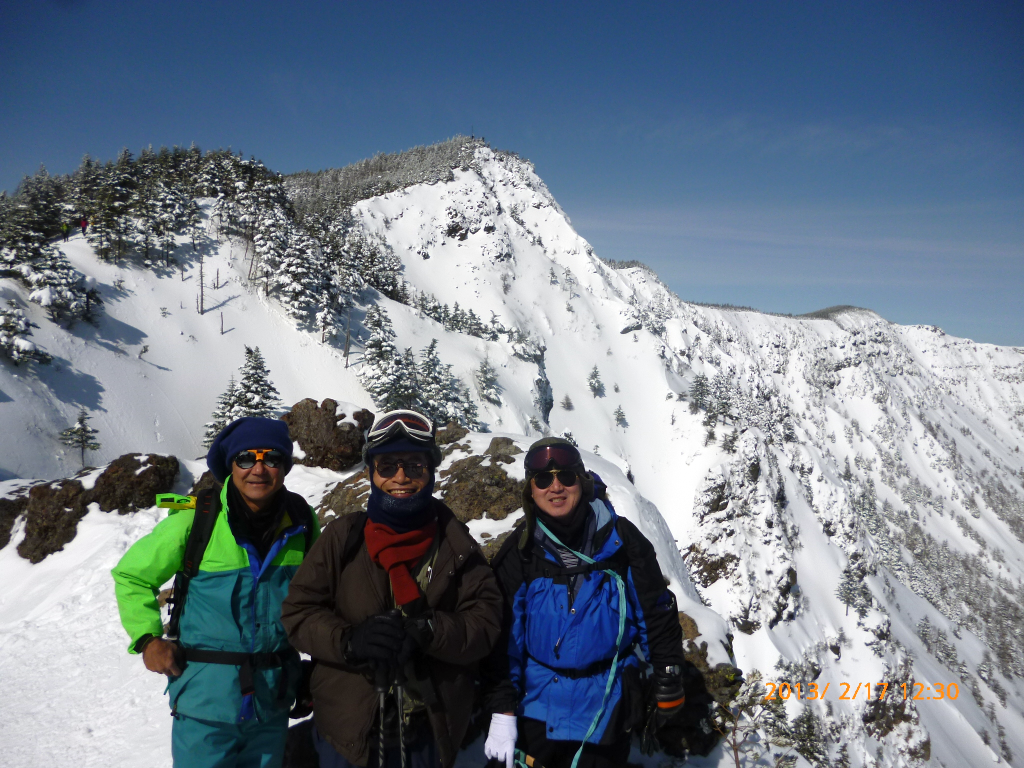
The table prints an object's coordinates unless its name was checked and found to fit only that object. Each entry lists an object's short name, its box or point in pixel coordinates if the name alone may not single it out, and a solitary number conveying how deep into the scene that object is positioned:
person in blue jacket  3.57
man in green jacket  3.18
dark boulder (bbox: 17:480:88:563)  11.98
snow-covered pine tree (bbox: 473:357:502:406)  46.03
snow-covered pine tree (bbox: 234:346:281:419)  27.12
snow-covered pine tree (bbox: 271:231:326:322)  40.69
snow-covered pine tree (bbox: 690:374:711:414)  63.88
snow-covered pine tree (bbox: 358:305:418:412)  33.62
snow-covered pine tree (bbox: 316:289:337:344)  40.28
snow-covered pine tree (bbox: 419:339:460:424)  34.56
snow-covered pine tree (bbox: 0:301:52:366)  25.70
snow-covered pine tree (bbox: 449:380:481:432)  36.09
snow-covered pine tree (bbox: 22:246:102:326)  28.55
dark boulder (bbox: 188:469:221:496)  15.32
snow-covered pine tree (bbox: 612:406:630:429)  63.28
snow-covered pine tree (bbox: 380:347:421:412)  33.12
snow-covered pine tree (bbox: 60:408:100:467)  25.55
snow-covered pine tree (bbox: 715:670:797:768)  5.45
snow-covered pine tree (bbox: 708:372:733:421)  60.82
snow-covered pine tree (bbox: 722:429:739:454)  53.59
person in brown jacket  2.81
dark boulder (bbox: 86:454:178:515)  13.17
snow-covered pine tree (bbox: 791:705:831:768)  6.01
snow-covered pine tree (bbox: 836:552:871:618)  48.94
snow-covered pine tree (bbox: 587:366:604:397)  65.56
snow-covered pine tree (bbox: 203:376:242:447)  27.17
